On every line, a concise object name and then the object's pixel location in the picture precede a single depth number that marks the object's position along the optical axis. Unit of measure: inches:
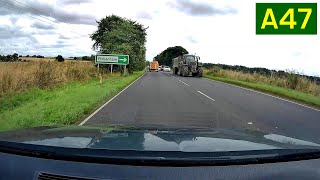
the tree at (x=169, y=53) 6083.7
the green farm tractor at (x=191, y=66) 2298.2
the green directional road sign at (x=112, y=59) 1921.8
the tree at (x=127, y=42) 2385.1
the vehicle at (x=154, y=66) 4298.7
